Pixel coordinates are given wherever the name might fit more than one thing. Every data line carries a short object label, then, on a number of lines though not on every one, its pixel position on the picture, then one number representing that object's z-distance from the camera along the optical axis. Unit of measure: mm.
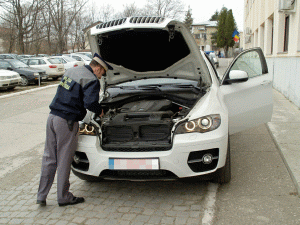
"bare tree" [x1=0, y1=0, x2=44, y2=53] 35406
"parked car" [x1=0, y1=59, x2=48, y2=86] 17875
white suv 3275
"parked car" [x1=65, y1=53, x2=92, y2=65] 26109
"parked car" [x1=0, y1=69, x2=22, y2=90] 15138
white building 8836
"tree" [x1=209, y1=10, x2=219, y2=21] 113938
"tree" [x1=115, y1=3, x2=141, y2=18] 48431
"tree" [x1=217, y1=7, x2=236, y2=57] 74812
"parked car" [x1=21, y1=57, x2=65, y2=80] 20734
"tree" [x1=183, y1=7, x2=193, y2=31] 91719
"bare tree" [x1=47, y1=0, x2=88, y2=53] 41972
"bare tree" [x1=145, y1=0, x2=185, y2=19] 45938
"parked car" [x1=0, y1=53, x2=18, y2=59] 30047
